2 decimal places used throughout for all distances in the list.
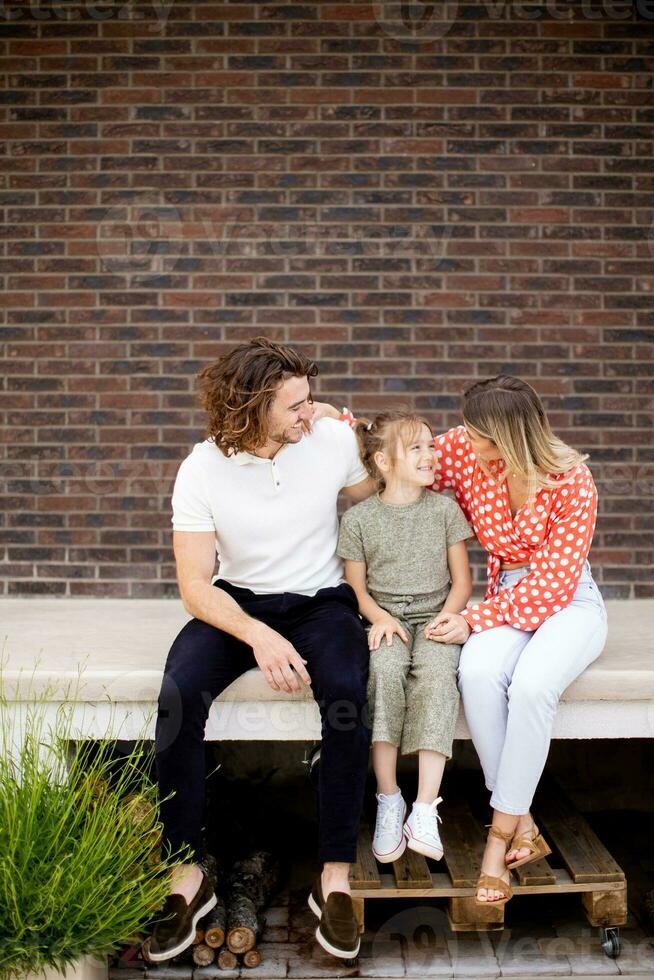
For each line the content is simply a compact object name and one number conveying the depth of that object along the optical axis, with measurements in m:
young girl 2.71
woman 2.56
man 2.52
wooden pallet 2.68
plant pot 2.40
